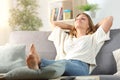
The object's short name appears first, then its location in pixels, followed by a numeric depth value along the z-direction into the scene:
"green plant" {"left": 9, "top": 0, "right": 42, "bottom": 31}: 4.04
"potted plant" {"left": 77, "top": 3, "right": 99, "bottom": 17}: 3.40
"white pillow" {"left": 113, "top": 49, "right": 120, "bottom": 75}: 2.58
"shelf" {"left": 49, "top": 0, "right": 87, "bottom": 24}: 3.75
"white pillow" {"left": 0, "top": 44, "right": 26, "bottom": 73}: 2.68
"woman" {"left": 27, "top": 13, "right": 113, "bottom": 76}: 2.58
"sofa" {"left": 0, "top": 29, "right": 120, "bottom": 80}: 2.66
